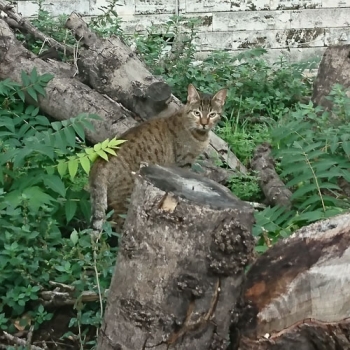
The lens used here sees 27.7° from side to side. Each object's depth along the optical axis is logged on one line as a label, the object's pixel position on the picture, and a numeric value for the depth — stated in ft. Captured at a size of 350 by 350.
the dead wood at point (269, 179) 17.72
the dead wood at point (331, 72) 20.90
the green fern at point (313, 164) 14.99
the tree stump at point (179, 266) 8.96
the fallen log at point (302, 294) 8.88
